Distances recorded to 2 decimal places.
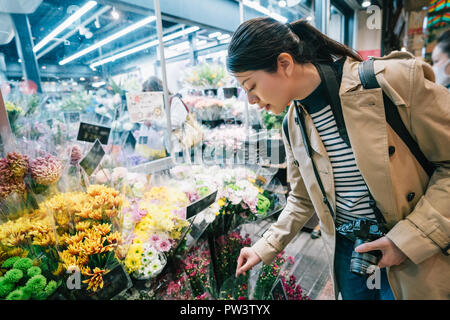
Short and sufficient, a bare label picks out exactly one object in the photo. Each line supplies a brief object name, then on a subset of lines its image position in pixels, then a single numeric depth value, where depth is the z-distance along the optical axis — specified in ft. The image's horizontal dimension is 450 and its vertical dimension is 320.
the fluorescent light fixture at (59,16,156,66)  6.05
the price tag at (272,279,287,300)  4.11
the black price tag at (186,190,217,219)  3.25
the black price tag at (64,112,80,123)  4.97
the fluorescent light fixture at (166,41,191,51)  14.27
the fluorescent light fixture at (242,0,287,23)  9.93
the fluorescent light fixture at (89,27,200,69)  6.36
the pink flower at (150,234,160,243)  3.28
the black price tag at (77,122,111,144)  3.66
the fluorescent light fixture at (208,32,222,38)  12.24
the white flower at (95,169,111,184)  3.68
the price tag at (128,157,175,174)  5.45
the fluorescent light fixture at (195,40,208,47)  13.39
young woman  2.60
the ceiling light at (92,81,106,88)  6.94
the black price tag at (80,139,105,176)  3.31
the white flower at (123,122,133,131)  6.20
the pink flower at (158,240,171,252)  3.23
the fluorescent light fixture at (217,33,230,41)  12.23
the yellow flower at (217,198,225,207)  4.21
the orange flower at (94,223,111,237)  2.70
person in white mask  8.03
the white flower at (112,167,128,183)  3.75
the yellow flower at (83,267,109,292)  2.51
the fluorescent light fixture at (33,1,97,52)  5.50
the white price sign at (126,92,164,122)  5.75
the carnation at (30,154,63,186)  2.86
